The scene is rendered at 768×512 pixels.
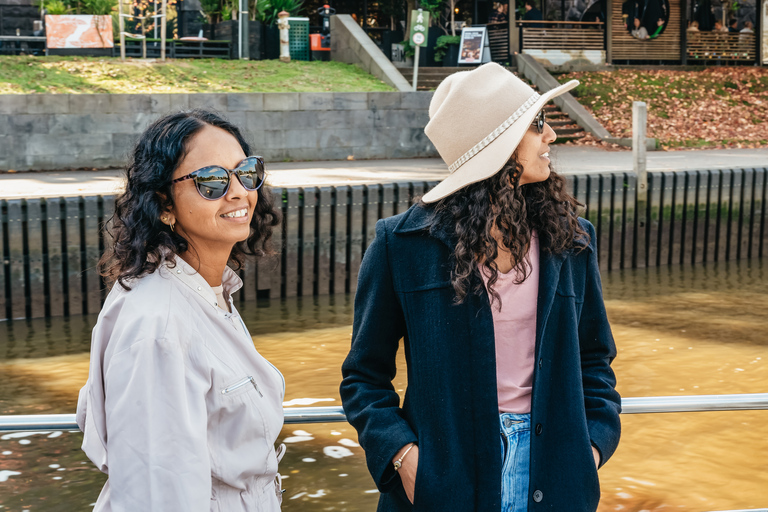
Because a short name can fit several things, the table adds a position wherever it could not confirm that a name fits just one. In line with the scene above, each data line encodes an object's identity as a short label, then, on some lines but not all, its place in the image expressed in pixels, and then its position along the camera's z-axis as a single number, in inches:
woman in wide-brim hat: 75.2
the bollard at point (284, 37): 711.1
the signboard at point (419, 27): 637.3
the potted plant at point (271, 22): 746.2
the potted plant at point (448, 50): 847.1
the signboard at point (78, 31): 621.6
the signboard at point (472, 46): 826.2
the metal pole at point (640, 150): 461.1
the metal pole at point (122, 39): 618.8
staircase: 701.9
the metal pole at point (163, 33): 636.1
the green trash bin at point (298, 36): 753.0
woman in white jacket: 59.1
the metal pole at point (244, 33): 700.0
